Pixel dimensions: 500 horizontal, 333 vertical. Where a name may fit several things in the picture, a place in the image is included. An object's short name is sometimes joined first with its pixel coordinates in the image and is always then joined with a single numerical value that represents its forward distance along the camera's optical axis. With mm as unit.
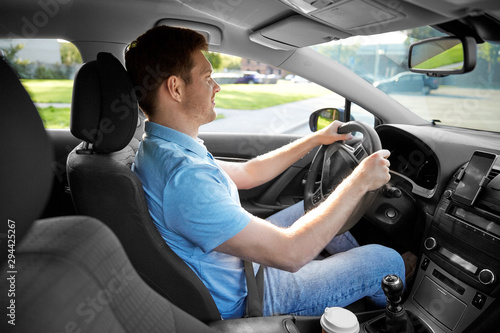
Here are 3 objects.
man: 1159
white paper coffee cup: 1127
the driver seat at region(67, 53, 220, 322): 1173
